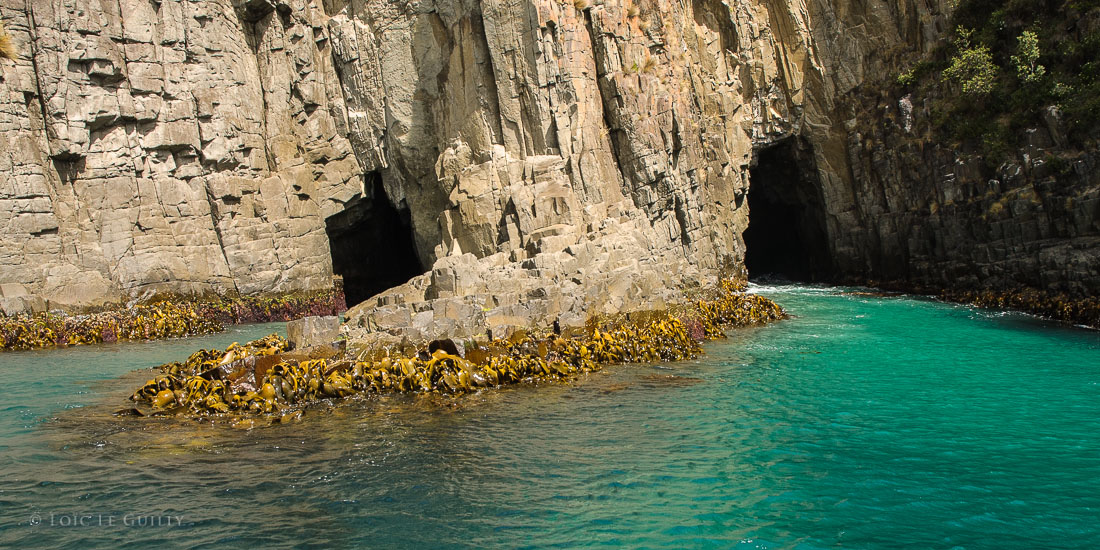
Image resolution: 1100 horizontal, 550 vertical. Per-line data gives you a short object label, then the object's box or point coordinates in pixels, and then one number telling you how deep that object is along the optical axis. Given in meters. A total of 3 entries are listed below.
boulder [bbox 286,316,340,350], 18.11
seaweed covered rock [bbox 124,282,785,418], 15.41
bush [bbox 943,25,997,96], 32.00
